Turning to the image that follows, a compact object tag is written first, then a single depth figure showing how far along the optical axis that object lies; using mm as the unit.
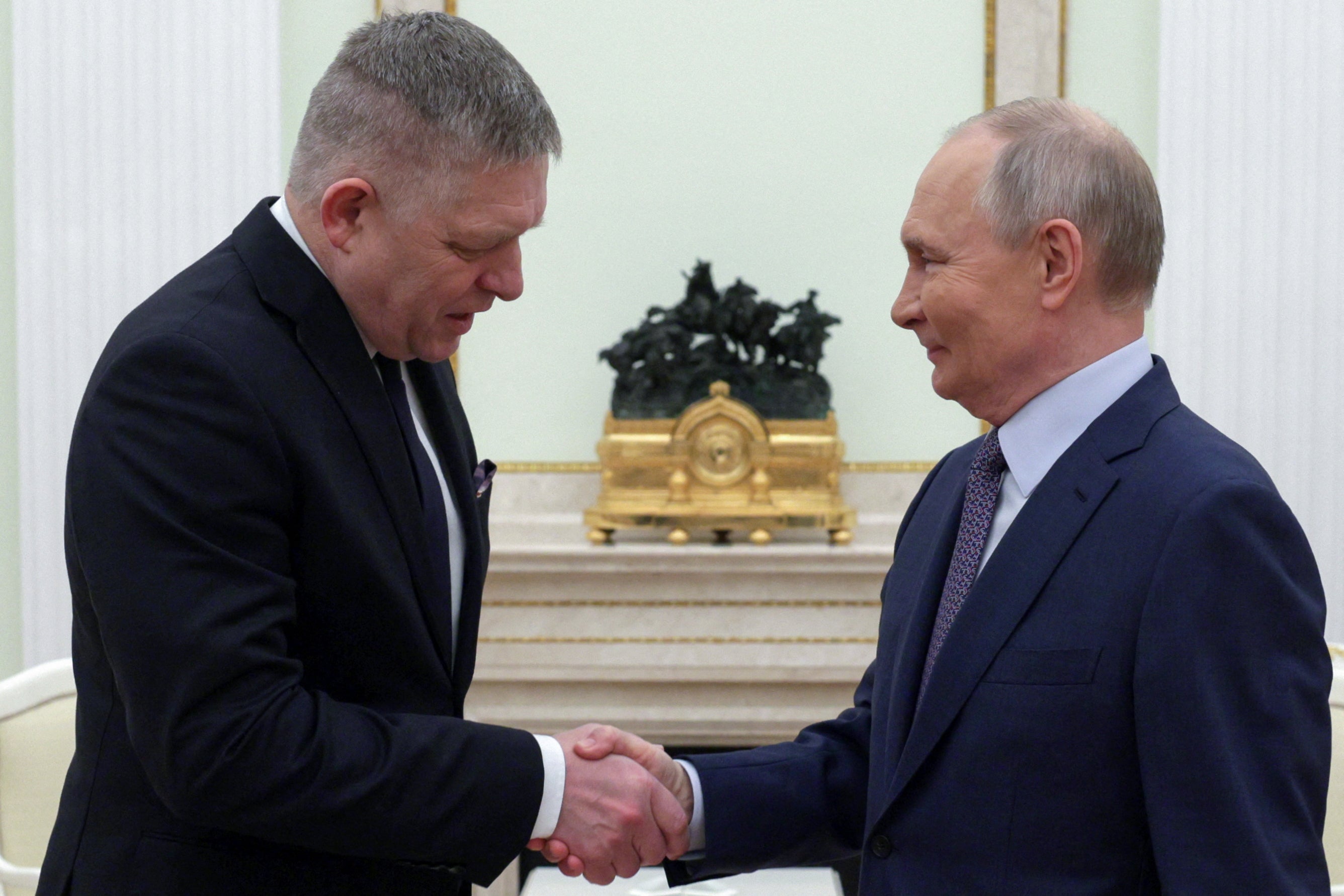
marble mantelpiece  4254
